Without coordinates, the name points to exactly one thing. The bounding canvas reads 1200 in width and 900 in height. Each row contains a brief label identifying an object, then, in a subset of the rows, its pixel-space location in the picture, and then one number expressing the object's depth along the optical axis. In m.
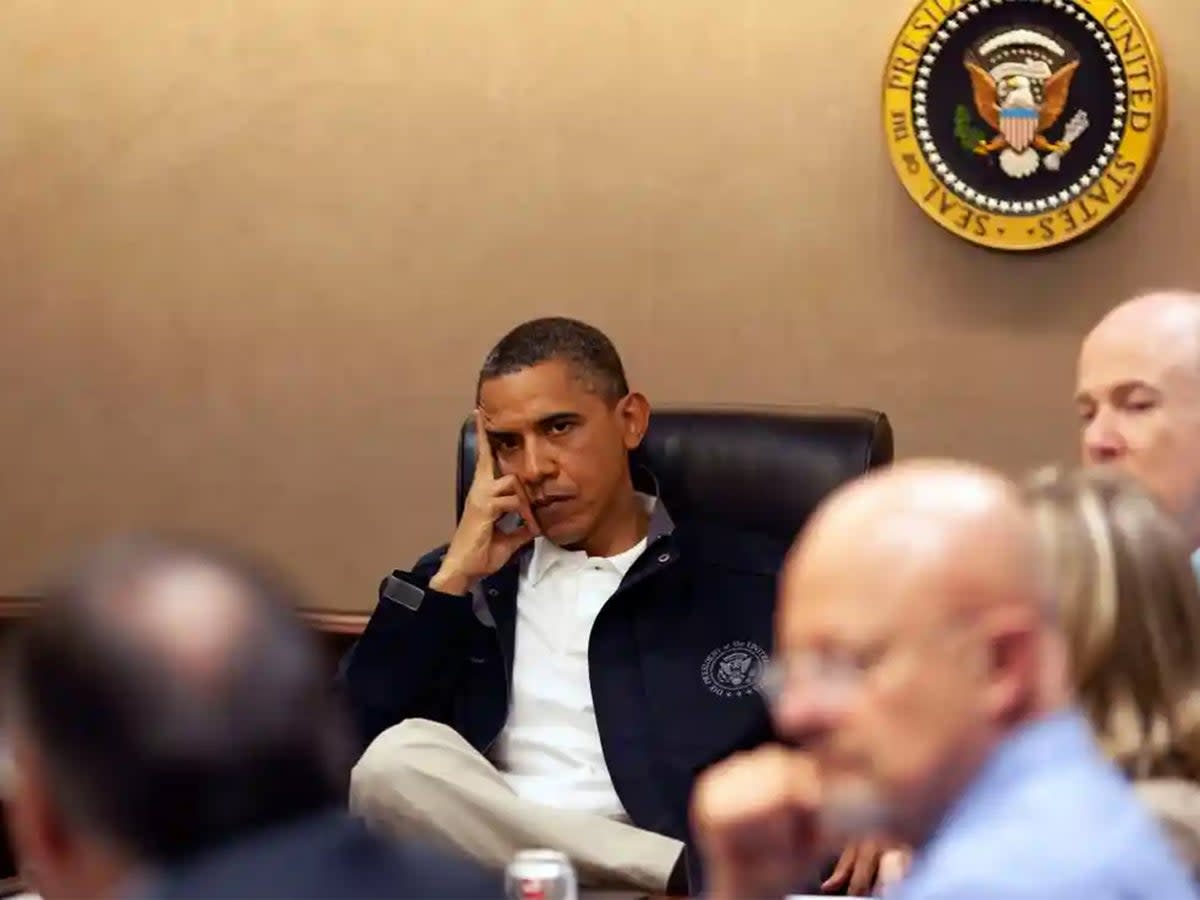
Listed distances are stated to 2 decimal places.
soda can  4.21
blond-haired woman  3.29
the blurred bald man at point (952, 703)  2.34
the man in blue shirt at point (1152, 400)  5.00
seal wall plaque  7.19
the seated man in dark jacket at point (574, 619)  6.16
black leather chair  6.22
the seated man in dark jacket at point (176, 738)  1.93
